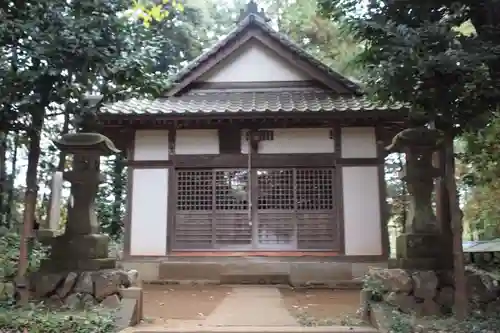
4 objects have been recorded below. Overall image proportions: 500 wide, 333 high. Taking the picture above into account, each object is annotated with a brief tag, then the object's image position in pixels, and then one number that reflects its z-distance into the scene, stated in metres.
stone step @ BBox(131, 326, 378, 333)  5.53
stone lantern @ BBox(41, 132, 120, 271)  6.40
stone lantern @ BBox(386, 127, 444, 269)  6.28
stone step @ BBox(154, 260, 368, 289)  10.38
